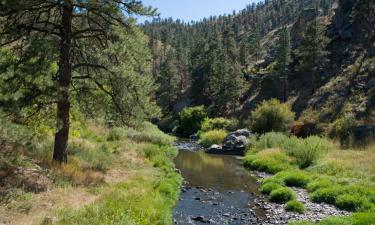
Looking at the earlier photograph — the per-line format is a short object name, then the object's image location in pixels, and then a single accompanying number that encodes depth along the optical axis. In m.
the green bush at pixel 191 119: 79.88
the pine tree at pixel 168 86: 105.94
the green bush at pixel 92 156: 22.62
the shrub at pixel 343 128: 42.82
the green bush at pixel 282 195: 21.62
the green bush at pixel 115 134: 35.00
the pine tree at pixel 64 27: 17.55
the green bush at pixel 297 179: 25.11
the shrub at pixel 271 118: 51.19
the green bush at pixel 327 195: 20.62
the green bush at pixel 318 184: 22.87
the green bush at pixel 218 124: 69.81
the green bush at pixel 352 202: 18.31
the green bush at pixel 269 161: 31.07
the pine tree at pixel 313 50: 67.31
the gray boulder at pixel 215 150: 47.75
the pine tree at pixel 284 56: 76.99
